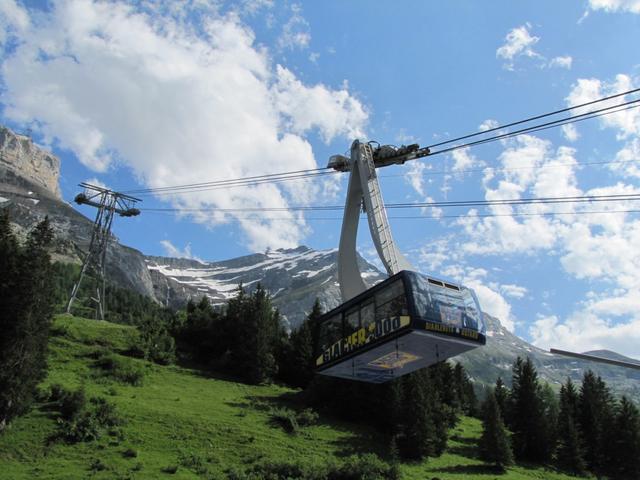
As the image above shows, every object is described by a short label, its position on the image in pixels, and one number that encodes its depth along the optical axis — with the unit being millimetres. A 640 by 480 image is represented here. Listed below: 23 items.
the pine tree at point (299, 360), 91938
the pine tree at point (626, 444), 82750
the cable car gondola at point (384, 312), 28703
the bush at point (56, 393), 57344
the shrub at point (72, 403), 54375
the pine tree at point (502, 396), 101656
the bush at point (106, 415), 54781
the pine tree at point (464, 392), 108500
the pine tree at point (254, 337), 86938
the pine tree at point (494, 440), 70312
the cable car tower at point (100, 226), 80438
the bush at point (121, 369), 70500
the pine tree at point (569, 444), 79312
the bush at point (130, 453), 50000
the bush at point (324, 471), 49469
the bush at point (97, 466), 46406
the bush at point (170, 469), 48094
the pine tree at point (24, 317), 51722
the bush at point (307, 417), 68250
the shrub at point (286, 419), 65000
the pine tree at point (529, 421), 80875
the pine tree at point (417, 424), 67875
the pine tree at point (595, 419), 85500
